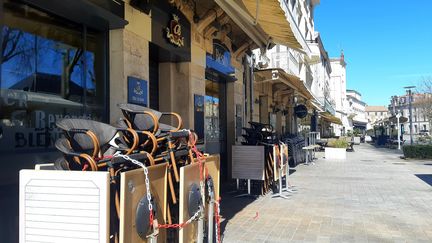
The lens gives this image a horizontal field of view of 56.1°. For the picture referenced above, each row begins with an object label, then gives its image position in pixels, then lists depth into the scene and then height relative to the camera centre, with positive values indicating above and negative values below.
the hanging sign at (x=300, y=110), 21.19 +1.26
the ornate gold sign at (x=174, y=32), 7.21 +1.89
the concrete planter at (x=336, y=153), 21.78 -1.02
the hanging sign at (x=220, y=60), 9.44 +1.87
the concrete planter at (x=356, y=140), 44.82 -0.74
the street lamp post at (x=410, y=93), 30.31 +3.07
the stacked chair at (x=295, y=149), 14.89 -0.56
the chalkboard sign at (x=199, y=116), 8.54 +0.43
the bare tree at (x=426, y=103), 44.78 +3.67
